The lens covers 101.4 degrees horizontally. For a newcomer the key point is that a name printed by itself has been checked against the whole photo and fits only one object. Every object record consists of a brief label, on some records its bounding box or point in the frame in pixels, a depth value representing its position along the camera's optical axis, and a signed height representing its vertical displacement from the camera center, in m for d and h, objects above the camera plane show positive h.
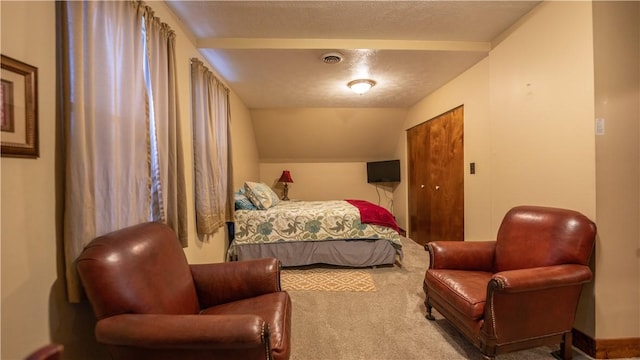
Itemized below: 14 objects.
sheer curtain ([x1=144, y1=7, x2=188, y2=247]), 1.62 +0.37
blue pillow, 3.32 -0.28
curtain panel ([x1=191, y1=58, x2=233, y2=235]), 2.30 +0.31
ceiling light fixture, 3.22 +1.18
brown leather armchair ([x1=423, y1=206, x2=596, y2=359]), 1.47 -0.70
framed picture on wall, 0.87 +0.27
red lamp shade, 5.29 +0.05
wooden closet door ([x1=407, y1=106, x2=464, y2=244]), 3.24 -0.02
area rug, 2.71 -1.12
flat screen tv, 5.14 +0.15
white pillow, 3.42 -0.20
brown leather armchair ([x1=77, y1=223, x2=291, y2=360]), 0.97 -0.53
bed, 3.21 -0.72
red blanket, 3.23 -0.47
